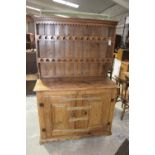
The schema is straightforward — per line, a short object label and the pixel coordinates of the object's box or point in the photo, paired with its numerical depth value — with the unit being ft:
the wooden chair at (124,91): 9.29
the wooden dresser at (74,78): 6.72
